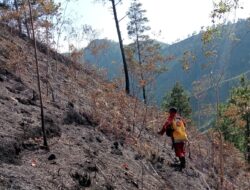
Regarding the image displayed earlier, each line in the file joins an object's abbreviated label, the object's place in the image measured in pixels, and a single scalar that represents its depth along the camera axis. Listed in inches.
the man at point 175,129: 321.1
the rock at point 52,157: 246.0
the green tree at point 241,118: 796.3
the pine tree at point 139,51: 437.6
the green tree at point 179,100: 1083.7
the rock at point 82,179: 232.4
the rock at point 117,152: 317.1
